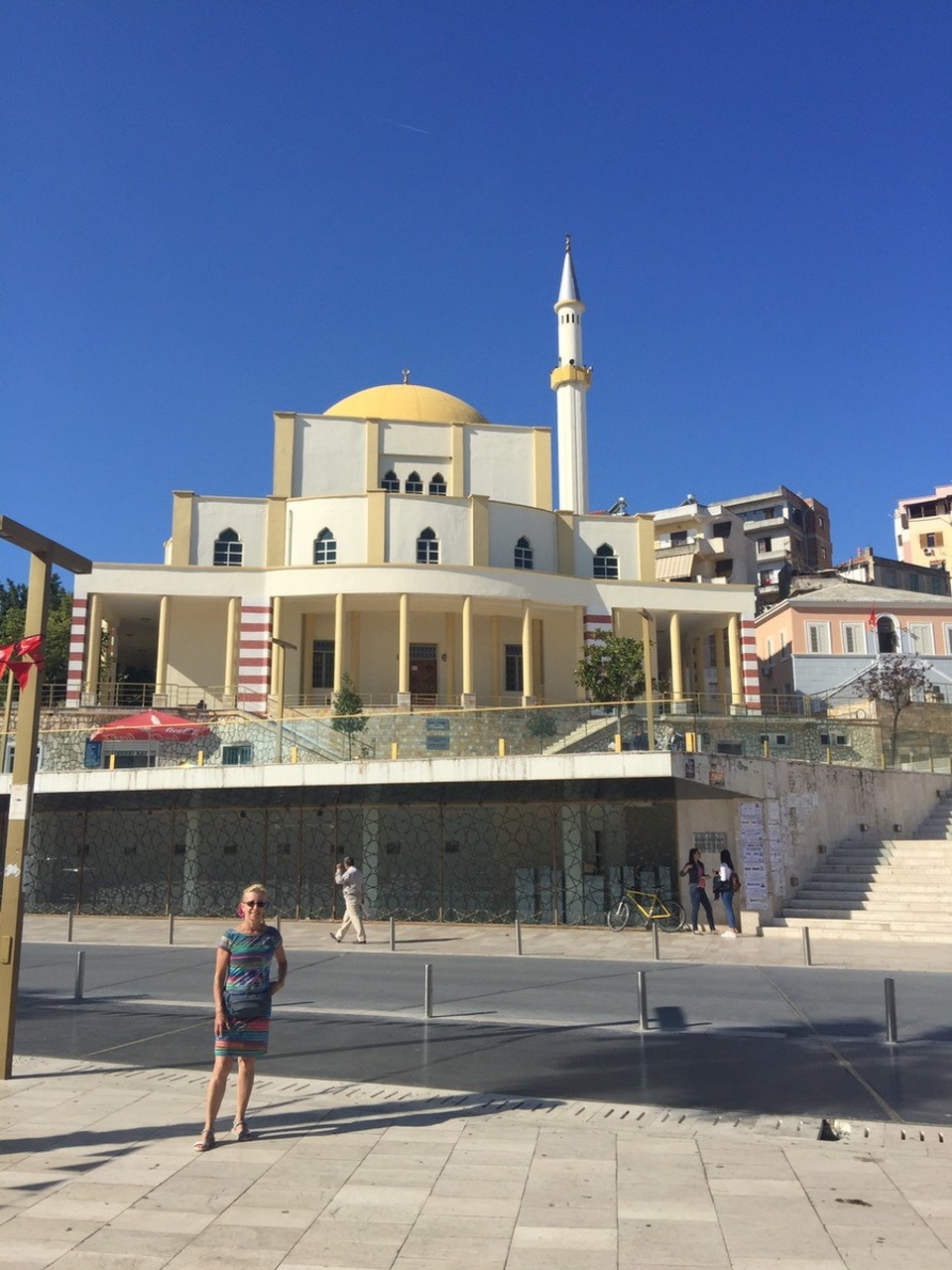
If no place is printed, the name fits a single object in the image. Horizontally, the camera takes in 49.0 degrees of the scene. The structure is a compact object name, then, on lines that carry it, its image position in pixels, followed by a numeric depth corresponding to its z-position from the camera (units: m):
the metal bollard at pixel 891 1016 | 10.51
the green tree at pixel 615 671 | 36.44
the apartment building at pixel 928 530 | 76.12
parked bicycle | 21.08
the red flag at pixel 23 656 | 9.80
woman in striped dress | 7.05
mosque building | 38.53
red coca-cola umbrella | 23.72
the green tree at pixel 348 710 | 22.58
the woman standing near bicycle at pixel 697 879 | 20.55
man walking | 19.34
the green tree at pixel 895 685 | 40.44
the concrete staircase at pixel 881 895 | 20.34
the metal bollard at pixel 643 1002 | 11.30
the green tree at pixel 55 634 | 46.31
